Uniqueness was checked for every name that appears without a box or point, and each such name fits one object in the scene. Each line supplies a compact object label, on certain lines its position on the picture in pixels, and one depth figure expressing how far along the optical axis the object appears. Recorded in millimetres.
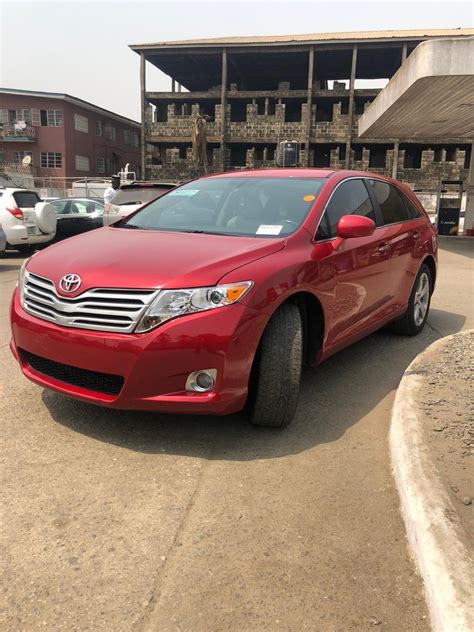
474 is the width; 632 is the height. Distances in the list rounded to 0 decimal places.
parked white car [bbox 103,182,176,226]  11027
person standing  16478
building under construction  34625
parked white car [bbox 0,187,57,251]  11344
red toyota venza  2846
